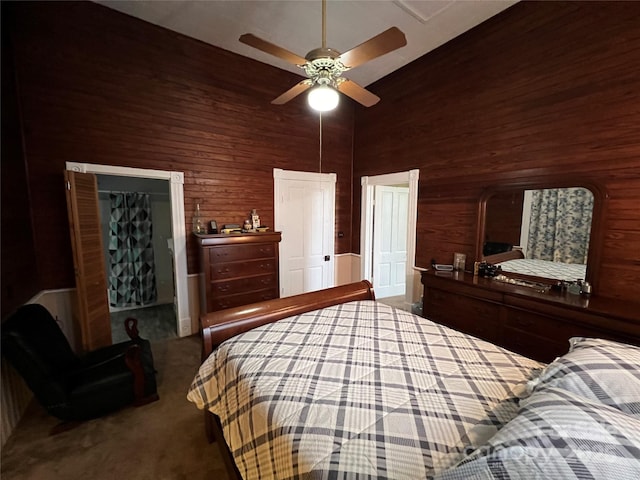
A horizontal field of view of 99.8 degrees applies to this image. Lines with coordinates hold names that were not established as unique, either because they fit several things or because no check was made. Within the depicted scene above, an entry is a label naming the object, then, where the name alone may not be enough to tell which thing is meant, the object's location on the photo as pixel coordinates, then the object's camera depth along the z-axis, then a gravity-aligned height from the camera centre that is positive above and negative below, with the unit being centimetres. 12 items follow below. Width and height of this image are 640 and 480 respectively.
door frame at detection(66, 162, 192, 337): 294 -29
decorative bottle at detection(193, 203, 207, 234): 323 -13
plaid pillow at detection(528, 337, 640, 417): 89 -59
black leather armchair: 177 -120
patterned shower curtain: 397 -58
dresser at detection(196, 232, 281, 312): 297 -65
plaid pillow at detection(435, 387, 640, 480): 61 -57
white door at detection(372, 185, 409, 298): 444 -49
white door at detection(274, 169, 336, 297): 392 -25
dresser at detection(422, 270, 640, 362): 188 -84
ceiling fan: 157 +95
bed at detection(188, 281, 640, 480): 68 -78
